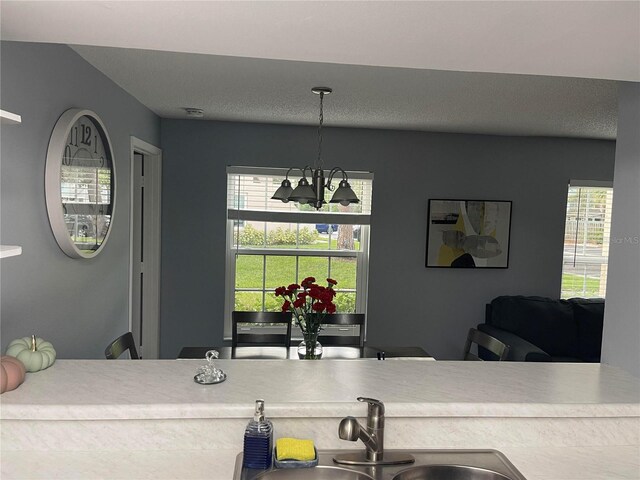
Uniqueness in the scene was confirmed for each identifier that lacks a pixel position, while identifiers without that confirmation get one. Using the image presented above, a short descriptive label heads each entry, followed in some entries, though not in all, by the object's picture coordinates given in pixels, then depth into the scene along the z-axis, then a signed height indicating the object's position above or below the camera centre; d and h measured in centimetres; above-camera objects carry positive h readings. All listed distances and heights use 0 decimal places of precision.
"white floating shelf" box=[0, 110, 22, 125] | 133 +21
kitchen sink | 148 -72
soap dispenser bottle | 146 -64
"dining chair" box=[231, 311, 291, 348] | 367 -85
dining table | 327 -89
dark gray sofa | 449 -90
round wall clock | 227 +10
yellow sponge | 149 -67
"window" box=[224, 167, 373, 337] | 488 -29
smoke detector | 416 +77
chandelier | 323 +13
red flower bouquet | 295 -54
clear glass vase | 307 -79
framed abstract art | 502 -13
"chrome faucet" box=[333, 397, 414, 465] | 154 -66
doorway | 457 -37
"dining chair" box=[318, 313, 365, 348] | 372 -86
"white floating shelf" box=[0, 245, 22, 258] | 135 -13
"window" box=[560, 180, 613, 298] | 525 -14
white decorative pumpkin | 171 -49
